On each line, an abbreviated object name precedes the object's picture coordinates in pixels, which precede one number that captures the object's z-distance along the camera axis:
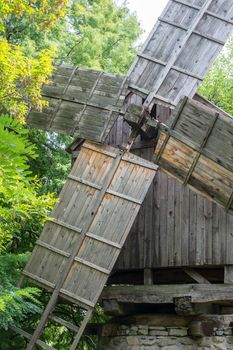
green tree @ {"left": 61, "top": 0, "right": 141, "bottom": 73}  11.49
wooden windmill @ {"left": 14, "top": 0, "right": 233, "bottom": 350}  7.22
